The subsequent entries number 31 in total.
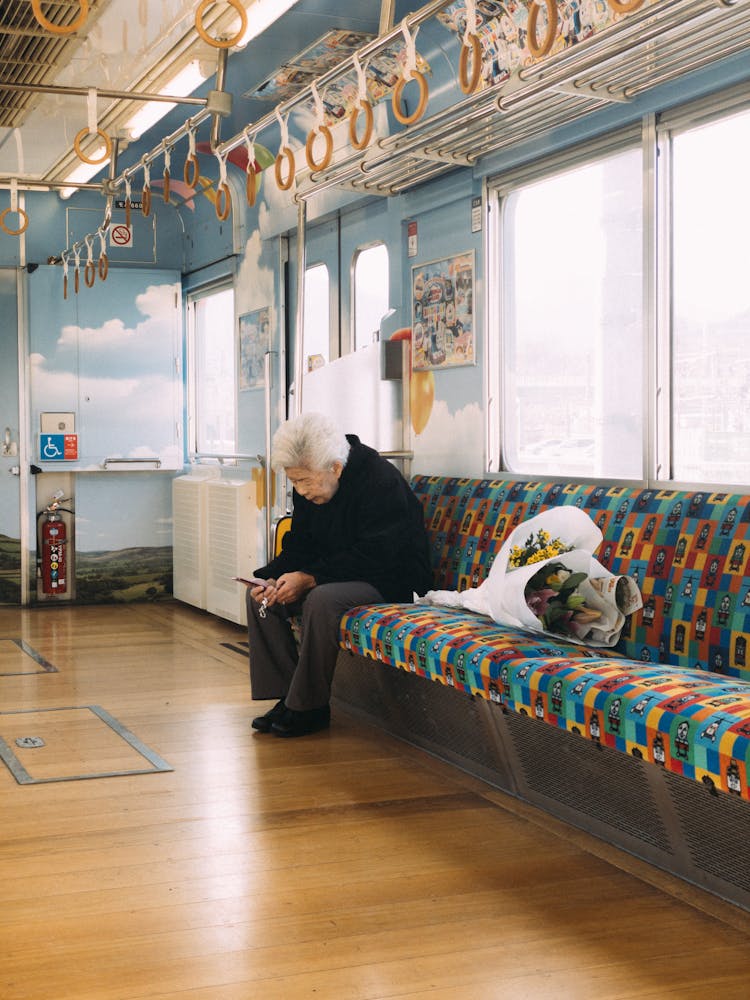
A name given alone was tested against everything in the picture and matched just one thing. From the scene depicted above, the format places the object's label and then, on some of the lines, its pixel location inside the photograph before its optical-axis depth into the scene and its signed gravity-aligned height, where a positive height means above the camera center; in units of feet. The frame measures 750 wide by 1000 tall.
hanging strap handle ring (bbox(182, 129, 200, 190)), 15.72 +3.77
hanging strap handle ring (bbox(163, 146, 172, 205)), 16.88 +3.66
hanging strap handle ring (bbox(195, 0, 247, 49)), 10.85 +3.75
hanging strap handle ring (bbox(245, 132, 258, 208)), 14.76 +3.30
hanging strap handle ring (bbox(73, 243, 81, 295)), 26.13 +3.93
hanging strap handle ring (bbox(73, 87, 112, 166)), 15.30 +4.14
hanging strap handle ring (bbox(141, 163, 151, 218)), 17.92 +3.66
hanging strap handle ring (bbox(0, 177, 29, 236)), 22.28 +4.72
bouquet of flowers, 12.05 -1.40
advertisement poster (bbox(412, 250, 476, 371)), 17.67 +1.98
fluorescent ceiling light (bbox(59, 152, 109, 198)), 22.39 +5.37
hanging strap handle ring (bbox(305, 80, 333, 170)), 13.38 +3.32
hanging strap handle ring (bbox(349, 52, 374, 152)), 12.73 +3.44
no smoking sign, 29.86 +5.17
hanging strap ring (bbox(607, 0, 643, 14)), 9.01 +3.19
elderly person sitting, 15.24 -1.45
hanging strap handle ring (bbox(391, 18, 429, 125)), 11.91 +3.55
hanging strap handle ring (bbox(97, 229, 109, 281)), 23.50 +3.80
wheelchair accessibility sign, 28.71 +0.16
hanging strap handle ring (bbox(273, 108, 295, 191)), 14.30 +3.48
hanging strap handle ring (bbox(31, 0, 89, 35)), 10.47 +3.69
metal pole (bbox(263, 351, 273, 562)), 23.04 +0.58
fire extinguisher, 29.27 -2.20
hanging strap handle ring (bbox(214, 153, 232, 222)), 15.37 +3.42
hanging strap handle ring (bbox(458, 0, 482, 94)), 10.88 +3.43
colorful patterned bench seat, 9.21 -1.87
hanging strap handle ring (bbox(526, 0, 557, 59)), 9.73 +3.31
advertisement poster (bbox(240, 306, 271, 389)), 25.27 +2.17
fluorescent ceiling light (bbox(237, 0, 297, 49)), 14.49 +5.15
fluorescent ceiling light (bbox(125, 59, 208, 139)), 17.65 +5.36
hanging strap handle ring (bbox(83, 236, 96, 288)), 25.07 +3.87
